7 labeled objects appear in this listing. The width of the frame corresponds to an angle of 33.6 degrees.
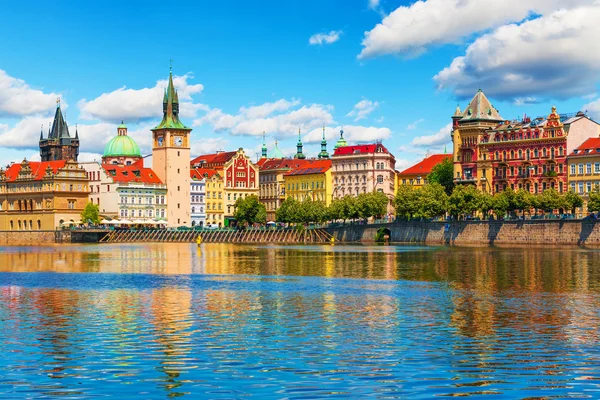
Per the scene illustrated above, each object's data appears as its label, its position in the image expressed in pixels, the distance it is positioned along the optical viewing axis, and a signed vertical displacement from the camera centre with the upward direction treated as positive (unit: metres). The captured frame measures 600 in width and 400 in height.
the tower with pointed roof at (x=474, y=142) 159.00 +15.12
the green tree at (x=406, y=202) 149.12 +5.05
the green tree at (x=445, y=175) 173.76 +10.58
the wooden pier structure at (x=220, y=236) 167.25 +0.53
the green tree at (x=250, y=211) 193.00 +5.33
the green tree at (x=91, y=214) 181.50 +4.96
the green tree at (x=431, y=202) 144.25 +4.80
